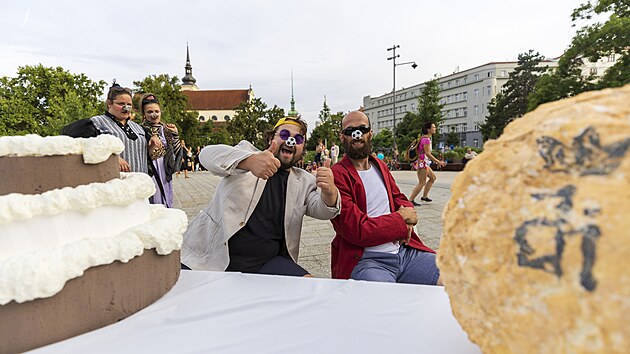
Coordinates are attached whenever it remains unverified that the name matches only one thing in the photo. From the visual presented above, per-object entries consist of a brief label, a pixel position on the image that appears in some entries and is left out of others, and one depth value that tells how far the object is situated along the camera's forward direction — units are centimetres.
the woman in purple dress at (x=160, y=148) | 350
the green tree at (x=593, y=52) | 1692
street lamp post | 2901
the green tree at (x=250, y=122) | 4162
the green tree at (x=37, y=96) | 2431
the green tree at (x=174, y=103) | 3188
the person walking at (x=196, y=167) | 3190
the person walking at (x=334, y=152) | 1715
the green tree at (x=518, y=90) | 4462
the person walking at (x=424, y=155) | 732
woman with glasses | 296
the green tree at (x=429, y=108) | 3994
